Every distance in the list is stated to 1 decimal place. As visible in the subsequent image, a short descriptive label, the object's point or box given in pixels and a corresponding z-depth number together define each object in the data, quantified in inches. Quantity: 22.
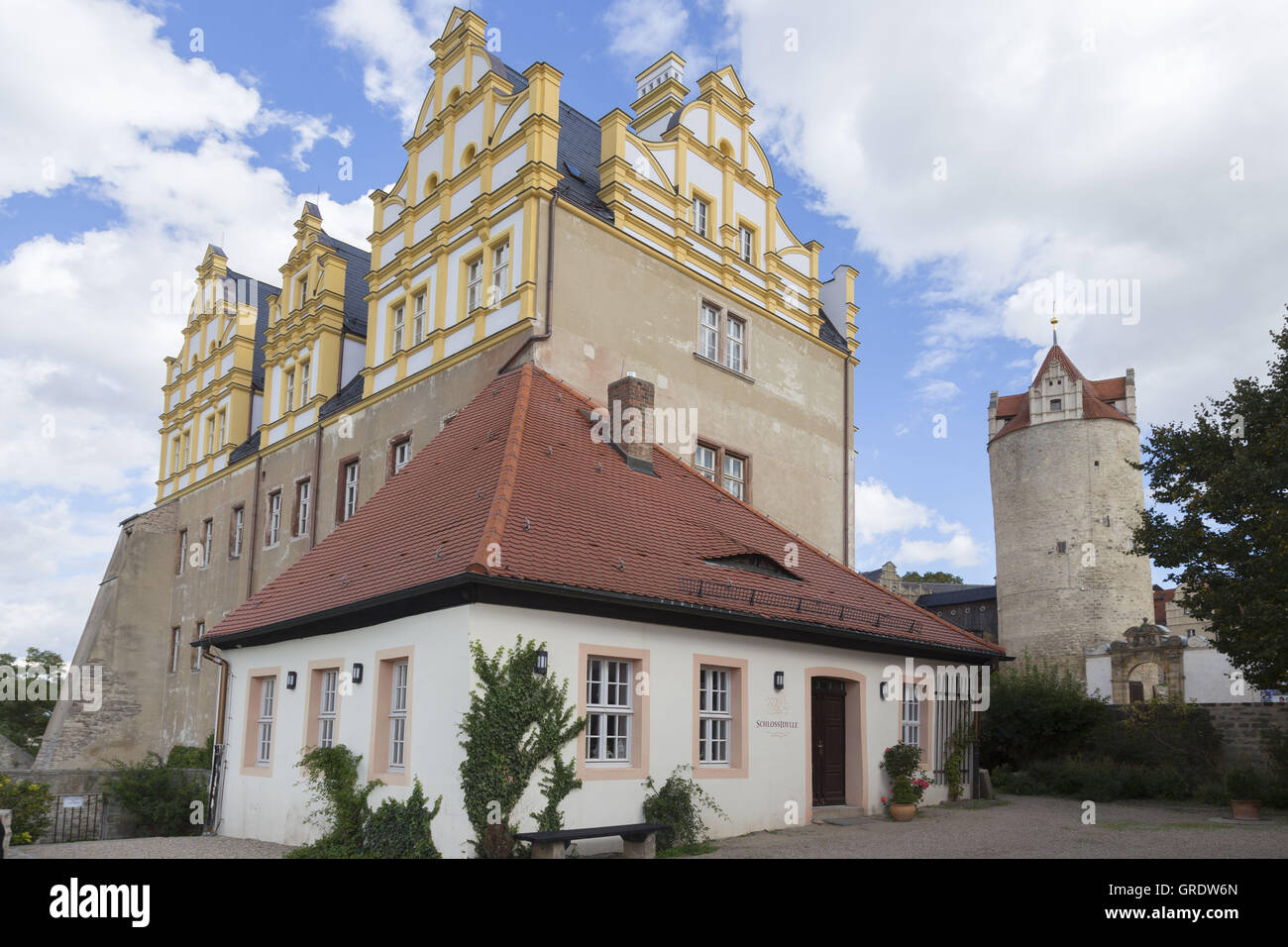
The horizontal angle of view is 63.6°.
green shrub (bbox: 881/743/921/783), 673.6
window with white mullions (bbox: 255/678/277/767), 666.2
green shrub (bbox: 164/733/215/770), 1069.2
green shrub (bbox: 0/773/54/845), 713.6
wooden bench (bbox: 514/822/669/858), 449.1
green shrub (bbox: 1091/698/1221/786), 916.0
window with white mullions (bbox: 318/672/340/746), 596.4
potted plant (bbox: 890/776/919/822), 653.9
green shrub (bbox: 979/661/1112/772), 990.4
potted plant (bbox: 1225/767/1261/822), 754.8
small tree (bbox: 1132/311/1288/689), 770.2
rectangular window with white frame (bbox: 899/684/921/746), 722.8
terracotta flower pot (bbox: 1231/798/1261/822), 688.4
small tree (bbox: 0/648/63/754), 1770.4
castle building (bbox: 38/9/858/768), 810.8
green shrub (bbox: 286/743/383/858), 522.6
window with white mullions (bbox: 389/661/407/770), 537.3
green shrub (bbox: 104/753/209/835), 831.1
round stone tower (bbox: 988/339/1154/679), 2057.1
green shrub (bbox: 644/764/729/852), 524.5
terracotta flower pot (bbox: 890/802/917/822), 653.3
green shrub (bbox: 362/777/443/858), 482.9
